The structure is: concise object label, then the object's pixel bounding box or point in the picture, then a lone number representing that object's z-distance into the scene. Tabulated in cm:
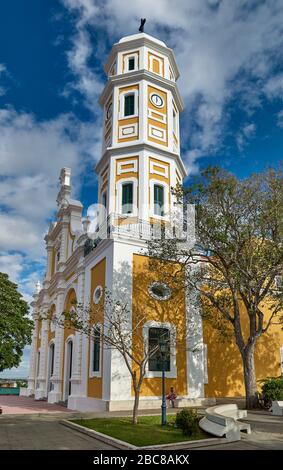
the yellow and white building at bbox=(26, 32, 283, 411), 1794
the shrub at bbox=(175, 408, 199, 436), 1037
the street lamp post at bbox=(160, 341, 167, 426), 1209
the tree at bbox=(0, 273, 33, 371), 1914
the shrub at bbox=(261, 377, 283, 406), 1550
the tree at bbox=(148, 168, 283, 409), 1562
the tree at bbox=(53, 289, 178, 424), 1625
